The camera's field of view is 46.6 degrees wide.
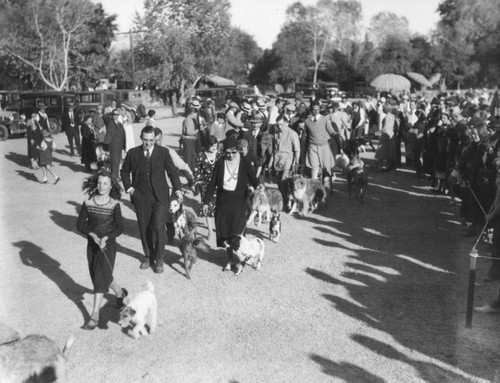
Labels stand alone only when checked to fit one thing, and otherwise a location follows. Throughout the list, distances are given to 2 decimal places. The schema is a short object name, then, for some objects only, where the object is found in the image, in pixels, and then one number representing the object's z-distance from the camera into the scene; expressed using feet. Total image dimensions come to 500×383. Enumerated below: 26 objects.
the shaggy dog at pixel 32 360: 14.38
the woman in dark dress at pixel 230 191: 25.55
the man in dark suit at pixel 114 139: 43.09
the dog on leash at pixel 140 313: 18.58
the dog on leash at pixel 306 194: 35.40
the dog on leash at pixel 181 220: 26.84
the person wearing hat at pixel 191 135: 40.66
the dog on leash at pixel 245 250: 24.63
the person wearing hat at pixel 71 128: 59.41
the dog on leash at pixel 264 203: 31.63
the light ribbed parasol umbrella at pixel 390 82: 89.71
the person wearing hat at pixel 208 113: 50.53
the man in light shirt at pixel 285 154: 36.52
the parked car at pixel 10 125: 76.33
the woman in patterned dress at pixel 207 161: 34.53
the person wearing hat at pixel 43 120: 48.14
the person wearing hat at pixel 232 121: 40.88
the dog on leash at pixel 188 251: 24.64
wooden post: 19.01
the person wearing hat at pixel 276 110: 50.24
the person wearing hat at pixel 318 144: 37.83
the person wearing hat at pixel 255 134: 37.46
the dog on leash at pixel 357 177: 39.09
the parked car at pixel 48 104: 81.51
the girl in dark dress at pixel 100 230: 19.81
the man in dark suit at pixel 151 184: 24.40
